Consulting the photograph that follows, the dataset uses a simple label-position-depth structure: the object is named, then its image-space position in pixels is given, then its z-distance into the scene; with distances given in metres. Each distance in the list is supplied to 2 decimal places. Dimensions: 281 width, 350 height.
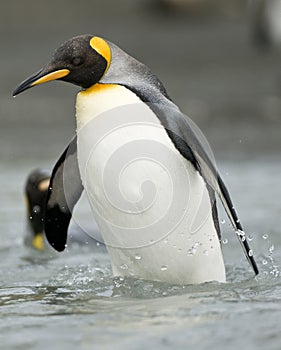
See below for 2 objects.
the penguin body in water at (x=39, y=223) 14.53
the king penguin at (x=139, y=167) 9.34
